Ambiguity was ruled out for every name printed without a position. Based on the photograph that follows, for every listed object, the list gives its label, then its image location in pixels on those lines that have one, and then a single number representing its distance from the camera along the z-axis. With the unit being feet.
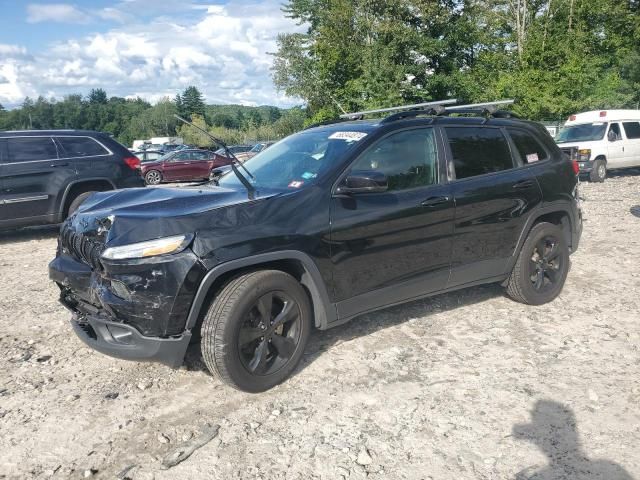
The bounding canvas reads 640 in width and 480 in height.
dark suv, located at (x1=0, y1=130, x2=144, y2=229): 26.58
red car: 76.28
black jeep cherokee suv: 10.25
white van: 49.55
